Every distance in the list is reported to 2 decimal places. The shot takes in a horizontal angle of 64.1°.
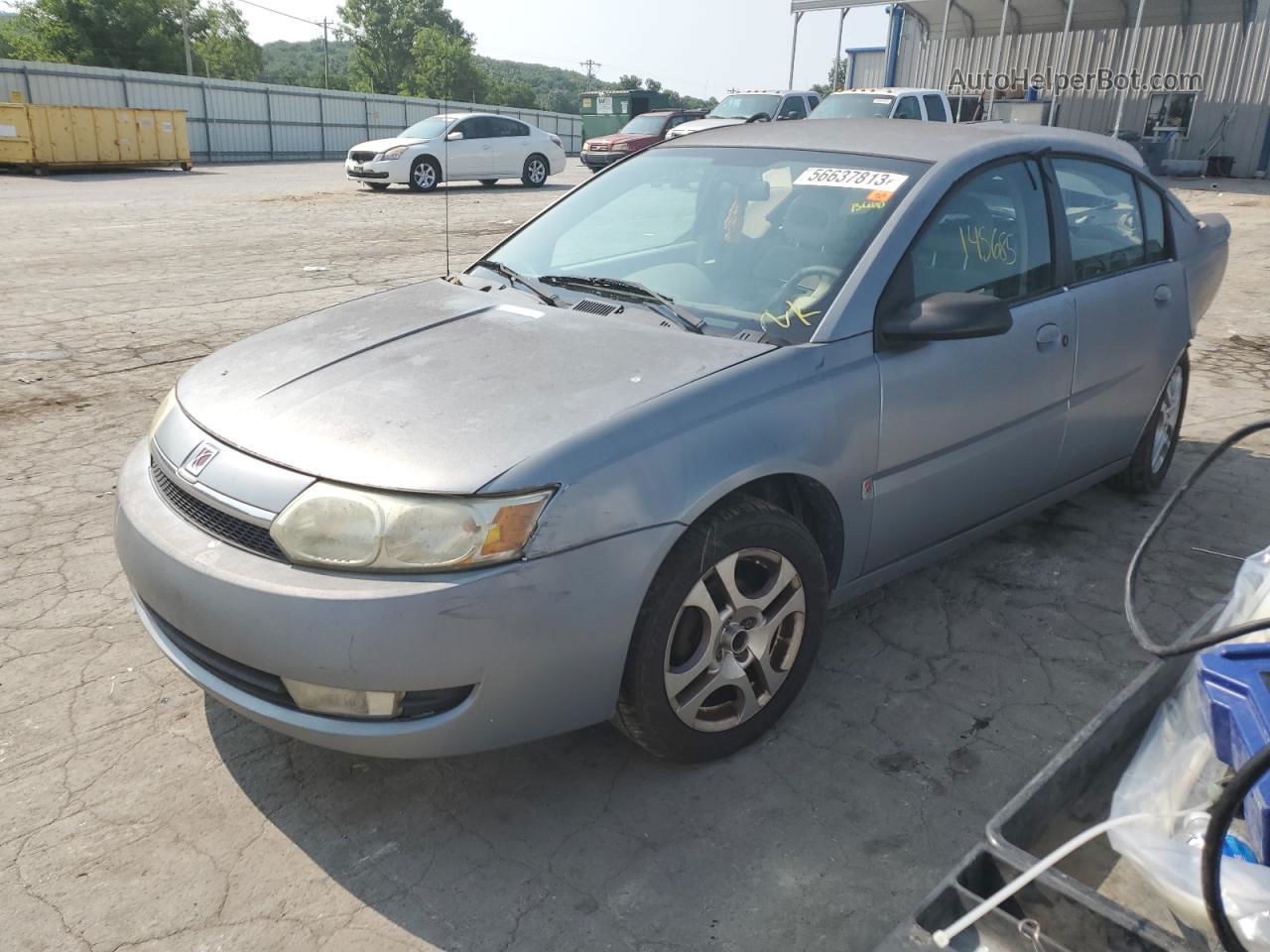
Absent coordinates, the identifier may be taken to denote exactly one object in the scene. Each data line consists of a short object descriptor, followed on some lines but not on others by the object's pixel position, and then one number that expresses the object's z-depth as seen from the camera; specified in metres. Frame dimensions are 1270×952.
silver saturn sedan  2.20
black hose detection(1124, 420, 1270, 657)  1.87
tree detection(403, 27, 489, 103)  84.88
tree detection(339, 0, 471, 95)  94.44
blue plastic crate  1.79
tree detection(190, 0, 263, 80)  79.88
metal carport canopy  26.03
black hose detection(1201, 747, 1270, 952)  1.56
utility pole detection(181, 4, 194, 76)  50.04
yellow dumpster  22.39
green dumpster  34.34
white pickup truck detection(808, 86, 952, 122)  17.66
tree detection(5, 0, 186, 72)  47.44
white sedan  19.17
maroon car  24.92
